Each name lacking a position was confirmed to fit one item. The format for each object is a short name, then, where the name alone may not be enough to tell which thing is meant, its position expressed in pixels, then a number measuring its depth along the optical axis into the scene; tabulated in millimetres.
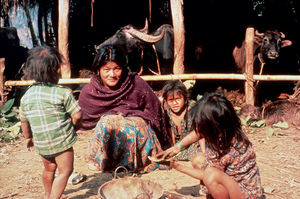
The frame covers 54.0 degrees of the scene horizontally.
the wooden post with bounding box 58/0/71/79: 4957
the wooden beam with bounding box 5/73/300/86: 4988
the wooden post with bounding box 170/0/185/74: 5168
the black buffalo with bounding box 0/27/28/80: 7410
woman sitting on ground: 2861
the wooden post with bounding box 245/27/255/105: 5215
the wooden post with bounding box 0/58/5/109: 5426
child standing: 2125
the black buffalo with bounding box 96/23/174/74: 6684
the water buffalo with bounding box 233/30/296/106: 6426
